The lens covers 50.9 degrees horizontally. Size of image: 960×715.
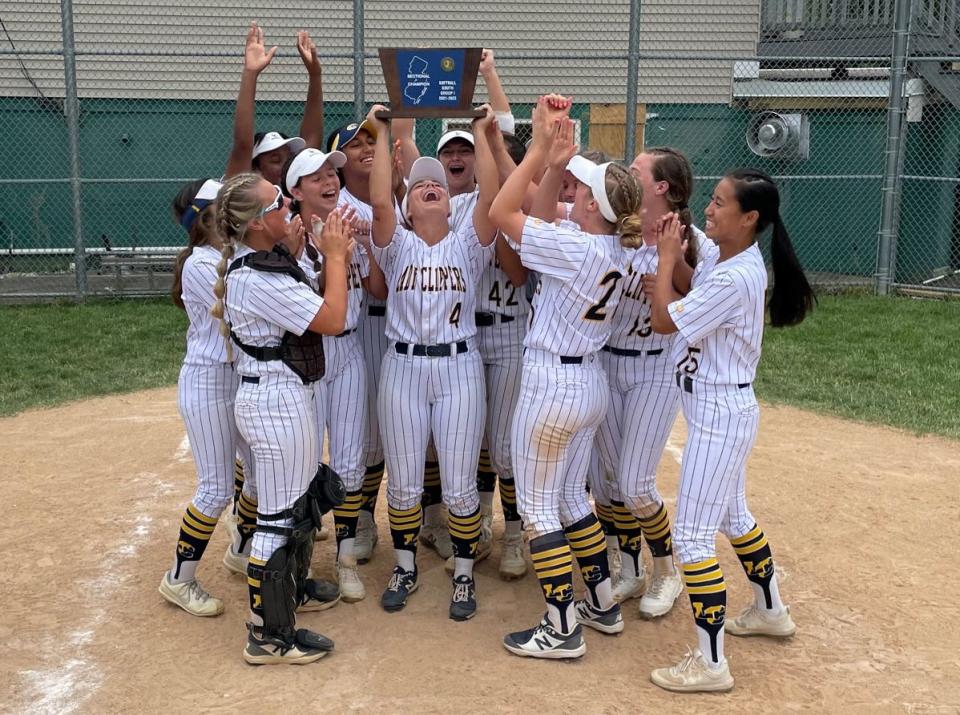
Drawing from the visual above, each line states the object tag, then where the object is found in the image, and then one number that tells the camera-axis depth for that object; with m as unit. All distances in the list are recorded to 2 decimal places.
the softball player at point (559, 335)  3.70
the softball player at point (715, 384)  3.58
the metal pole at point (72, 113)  10.13
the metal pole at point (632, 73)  10.45
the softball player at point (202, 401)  4.13
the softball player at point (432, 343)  4.14
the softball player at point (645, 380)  3.95
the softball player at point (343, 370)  4.11
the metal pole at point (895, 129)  11.15
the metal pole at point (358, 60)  10.01
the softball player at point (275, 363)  3.62
